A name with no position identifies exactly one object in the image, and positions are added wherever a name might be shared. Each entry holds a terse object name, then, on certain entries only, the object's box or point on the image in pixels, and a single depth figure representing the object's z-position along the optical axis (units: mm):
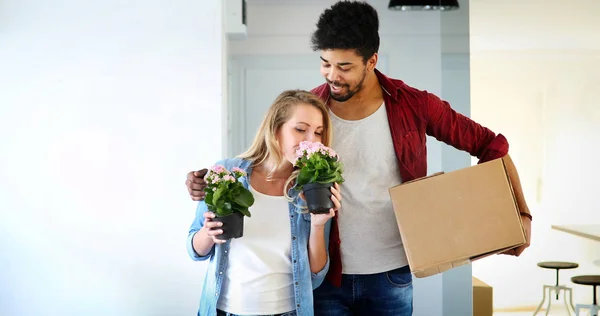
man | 2209
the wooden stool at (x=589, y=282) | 3494
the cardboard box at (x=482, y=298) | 3570
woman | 1998
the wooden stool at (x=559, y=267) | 3549
